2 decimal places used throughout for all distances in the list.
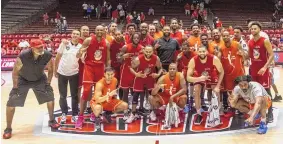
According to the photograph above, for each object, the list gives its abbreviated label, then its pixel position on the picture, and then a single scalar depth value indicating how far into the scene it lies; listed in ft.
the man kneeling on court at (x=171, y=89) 19.61
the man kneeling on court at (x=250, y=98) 18.24
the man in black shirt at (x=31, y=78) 18.10
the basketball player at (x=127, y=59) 20.68
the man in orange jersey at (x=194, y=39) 22.25
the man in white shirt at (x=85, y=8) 73.05
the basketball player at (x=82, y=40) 20.74
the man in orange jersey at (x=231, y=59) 21.17
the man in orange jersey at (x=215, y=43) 21.13
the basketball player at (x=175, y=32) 23.16
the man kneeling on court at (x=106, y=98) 19.15
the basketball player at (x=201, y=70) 19.60
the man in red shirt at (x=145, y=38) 21.24
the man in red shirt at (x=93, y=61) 19.74
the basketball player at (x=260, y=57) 19.56
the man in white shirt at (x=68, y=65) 20.07
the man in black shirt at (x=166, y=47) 21.29
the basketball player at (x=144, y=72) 20.12
